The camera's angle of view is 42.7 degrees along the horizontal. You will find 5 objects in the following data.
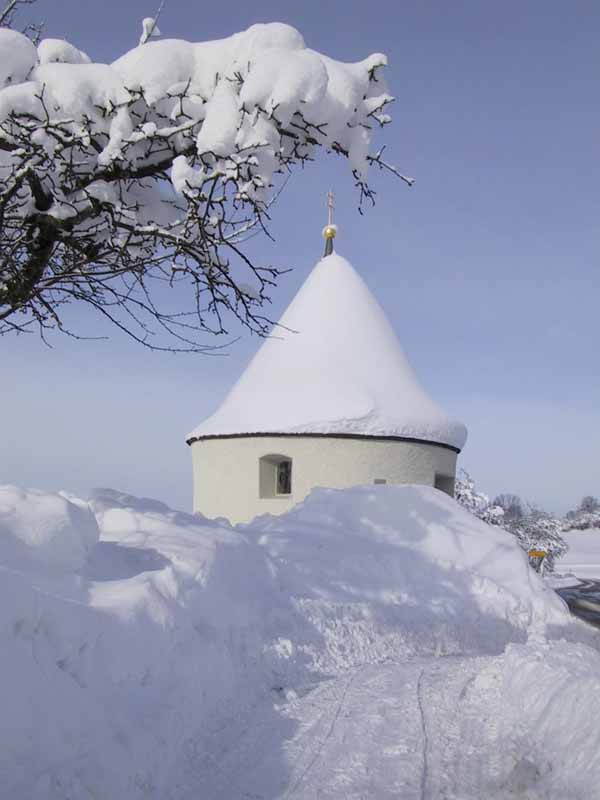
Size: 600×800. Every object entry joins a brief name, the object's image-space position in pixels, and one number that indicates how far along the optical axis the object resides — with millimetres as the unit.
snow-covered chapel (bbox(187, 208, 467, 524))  11922
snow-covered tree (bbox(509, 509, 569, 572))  25625
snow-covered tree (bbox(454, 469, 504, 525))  22625
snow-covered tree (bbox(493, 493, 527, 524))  30673
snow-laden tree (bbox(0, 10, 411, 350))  4344
